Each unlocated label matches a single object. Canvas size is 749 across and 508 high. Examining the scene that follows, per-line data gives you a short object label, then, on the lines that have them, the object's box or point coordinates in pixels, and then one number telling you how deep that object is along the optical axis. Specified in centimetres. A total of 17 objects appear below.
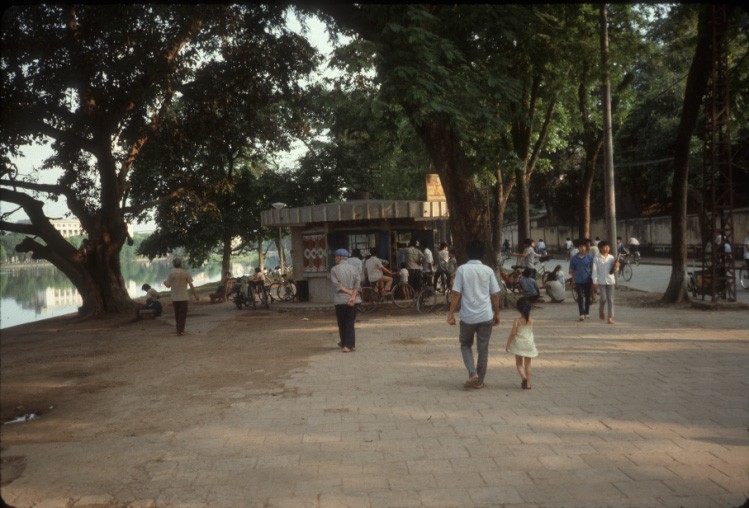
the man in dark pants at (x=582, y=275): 1333
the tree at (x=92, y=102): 1600
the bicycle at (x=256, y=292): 2081
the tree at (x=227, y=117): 2025
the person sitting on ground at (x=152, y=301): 1911
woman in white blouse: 1288
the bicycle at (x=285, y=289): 2122
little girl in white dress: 748
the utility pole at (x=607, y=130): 1873
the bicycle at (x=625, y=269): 2429
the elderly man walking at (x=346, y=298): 1088
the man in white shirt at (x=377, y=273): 1767
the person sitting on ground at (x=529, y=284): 1609
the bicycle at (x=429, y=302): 1691
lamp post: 3128
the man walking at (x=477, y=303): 755
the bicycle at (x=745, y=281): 1916
